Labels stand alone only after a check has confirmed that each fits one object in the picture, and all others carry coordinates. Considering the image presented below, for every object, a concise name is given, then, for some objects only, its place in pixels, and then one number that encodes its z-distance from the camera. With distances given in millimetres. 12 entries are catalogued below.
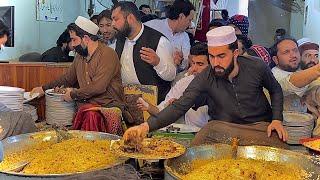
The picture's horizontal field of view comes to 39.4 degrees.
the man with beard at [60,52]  4728
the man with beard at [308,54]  3455
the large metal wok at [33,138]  2131
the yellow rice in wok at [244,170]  1616
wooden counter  3820
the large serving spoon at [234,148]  1943
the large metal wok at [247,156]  1768
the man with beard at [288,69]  2877
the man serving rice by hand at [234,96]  2375
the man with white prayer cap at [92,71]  3309
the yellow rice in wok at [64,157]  1815
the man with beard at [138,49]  3475
